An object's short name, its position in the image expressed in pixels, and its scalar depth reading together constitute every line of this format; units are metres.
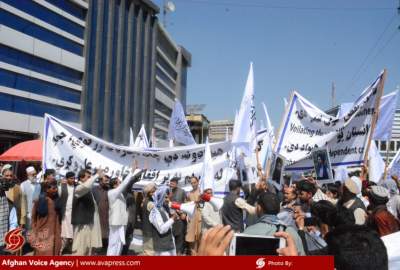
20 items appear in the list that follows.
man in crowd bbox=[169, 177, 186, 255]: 8.34
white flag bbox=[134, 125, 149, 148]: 13.23
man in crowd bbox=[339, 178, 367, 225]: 4.44
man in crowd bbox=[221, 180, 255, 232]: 6.84
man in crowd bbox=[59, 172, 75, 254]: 7.51
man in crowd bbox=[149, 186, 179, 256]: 6.32
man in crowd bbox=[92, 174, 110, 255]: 8.26
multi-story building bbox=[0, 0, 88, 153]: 23.28
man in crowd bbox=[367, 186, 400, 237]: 4.04
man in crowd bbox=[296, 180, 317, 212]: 5.21
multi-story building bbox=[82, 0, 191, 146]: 31.59
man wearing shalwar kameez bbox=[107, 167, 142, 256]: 7.65
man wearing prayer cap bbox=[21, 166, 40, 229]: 8.67
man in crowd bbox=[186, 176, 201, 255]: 7.59
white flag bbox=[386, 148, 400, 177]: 11.12
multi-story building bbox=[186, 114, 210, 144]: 73.96
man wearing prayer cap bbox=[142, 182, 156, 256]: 6.44
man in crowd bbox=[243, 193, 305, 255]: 3.30
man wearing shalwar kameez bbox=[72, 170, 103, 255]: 7.64
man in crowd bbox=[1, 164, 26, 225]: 8.46
